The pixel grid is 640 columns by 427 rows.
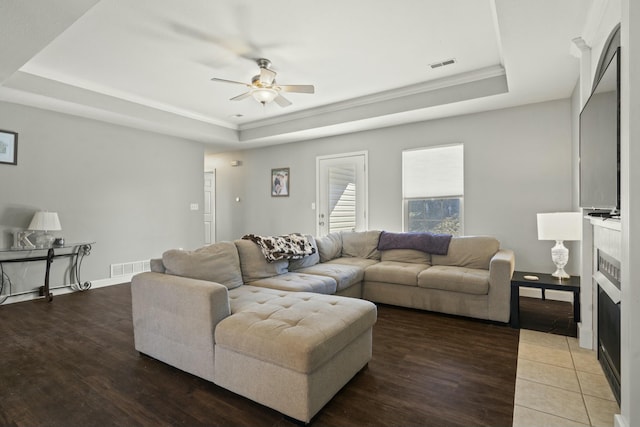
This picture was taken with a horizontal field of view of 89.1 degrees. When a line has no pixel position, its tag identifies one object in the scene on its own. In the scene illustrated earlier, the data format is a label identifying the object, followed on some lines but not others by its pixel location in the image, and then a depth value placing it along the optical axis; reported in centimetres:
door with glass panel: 565
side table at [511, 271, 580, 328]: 293
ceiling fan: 344
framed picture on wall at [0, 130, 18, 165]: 405
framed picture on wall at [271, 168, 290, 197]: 655
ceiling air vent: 358
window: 475
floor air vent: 516
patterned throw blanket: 344
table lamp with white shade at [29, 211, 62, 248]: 403
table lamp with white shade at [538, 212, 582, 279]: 304
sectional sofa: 177
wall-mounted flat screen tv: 168
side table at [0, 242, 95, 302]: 405
